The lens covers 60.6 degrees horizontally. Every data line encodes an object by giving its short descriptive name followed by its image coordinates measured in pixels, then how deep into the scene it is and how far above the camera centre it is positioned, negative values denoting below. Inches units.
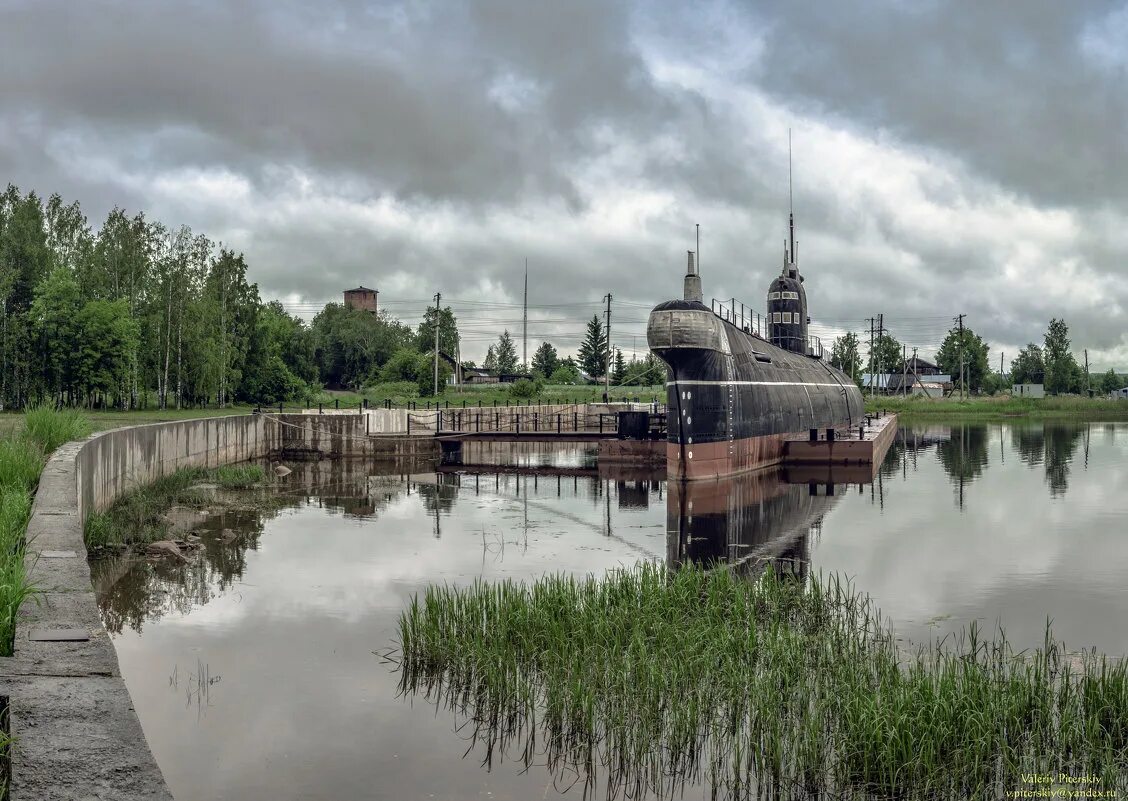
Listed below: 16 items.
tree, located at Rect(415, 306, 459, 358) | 4466.0 +285.0
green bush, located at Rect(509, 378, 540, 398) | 2903.5 +18.4
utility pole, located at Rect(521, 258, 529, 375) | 3144.7 +199.4
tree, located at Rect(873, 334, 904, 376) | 5315.0 +216.8
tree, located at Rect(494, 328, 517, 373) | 5285.4 +229.5
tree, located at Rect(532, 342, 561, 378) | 4650.1 +180.9
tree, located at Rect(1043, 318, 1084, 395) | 5073.8 +143.4
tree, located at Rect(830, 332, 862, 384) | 5369.6 +243.0
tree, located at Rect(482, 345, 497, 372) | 5295.3 +190.4
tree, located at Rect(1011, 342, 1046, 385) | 5693.9 +172.6
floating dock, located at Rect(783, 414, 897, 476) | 1558.8 -92.2
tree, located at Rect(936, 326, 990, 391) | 5012.3 +201.7
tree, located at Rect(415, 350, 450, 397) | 2918.3 +52.2
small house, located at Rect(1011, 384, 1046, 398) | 5275.6 +28.2
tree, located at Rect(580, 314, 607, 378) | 4763.8 +231.4
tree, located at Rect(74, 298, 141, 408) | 1807.3 +96.2
